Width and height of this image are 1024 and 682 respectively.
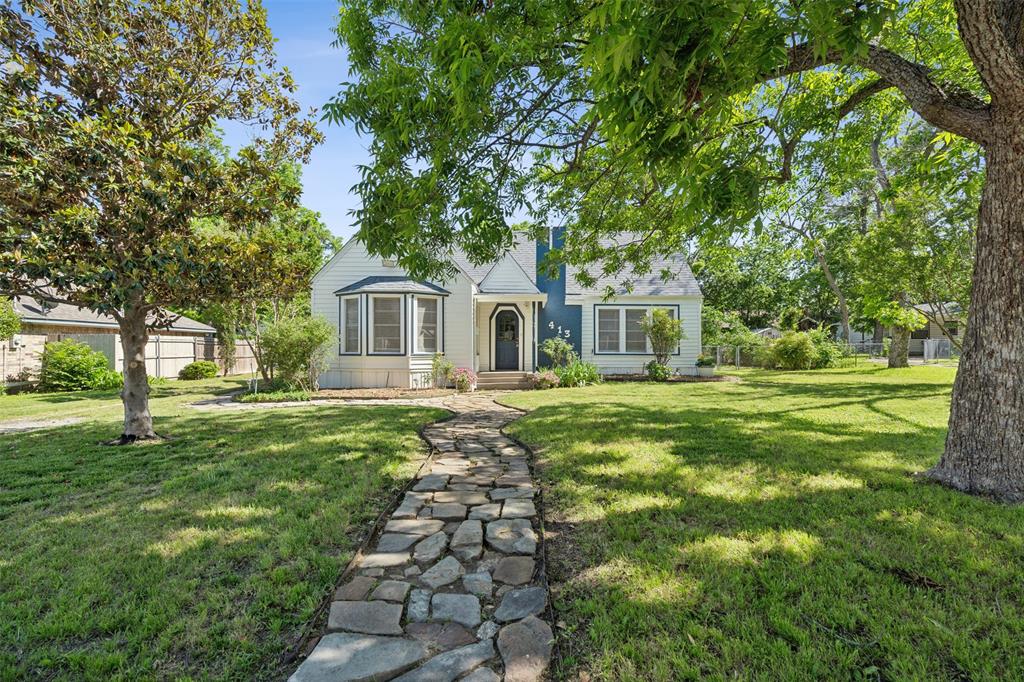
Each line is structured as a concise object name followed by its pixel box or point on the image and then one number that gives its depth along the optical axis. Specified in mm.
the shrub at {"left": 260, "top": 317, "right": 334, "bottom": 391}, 12117
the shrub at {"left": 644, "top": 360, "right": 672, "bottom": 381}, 15211
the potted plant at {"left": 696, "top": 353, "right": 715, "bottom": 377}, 16234
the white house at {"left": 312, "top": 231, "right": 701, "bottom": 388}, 13602
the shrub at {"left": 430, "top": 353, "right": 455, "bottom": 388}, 13531
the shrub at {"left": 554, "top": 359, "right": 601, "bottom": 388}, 13703
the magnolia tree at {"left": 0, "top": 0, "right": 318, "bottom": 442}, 4941
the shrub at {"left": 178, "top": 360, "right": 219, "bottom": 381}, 18219
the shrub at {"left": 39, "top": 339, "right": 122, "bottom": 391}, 13953
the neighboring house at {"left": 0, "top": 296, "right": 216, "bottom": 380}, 13969
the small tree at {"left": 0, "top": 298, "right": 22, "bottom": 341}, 12008
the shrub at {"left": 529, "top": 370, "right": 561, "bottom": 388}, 13484
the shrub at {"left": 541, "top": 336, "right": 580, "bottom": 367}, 15117
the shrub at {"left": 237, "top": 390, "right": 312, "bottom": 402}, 11359
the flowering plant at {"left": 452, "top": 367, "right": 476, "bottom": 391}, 13203
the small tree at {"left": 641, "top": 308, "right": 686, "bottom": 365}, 15148
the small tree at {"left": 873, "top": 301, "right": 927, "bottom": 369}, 14492
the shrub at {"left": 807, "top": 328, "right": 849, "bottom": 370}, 20547
